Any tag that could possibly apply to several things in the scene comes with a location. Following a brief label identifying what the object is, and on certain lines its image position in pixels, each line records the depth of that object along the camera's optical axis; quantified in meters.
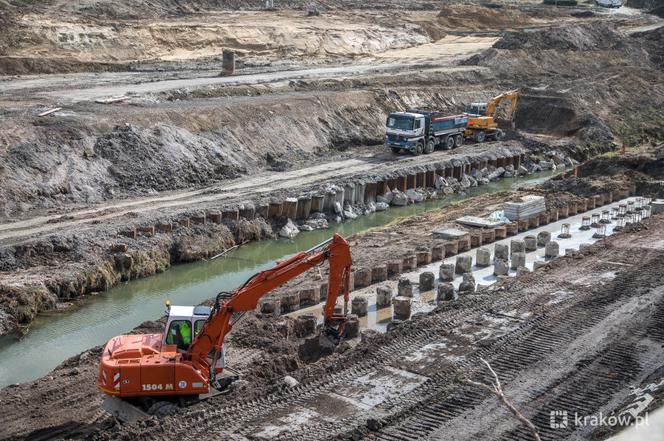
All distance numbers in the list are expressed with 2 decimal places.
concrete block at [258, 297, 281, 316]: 21.58
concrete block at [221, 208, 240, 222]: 30.03
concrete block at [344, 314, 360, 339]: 20.14
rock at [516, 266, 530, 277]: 24.56
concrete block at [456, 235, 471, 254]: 27.25
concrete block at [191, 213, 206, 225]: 29.14
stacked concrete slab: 31.30
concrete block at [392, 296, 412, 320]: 21.56
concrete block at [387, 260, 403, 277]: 24.89
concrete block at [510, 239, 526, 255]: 26.94
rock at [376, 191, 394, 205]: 35.75
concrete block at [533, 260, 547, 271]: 25.05
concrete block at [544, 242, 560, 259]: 26.91
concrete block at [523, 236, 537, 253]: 27.70
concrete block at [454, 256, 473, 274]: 25.05
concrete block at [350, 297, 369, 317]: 21.77
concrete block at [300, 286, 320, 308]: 22.22
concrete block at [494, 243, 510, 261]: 26.48
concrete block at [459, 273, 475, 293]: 23.27
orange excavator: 15.19
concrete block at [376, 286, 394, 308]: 22.42
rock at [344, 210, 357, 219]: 33.66
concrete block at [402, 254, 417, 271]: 25.44
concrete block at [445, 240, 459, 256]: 26.80
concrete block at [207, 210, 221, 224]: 29.52
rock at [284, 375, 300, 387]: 16.59
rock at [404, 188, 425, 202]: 36.66
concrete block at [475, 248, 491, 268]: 25.97
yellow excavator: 44.50
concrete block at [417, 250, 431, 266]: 25.80
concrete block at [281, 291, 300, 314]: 21.89
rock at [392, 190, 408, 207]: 36.06
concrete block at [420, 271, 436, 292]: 23.80
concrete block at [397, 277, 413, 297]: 23.17
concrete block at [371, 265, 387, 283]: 24.36
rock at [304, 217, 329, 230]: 32.16
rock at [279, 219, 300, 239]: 31.06
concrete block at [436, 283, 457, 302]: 22.81
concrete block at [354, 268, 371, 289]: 23.92
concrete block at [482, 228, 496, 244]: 28.18
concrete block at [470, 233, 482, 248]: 27.78
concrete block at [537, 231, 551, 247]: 27.96
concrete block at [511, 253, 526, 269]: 25.77
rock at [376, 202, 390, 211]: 35.25
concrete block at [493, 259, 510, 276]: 25.03
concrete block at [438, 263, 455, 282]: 24.39
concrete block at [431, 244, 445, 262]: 26.36
